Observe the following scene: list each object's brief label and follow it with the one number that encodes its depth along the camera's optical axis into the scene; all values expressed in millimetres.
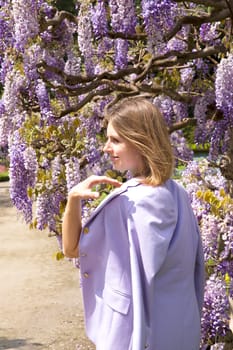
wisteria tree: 3846
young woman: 2379
